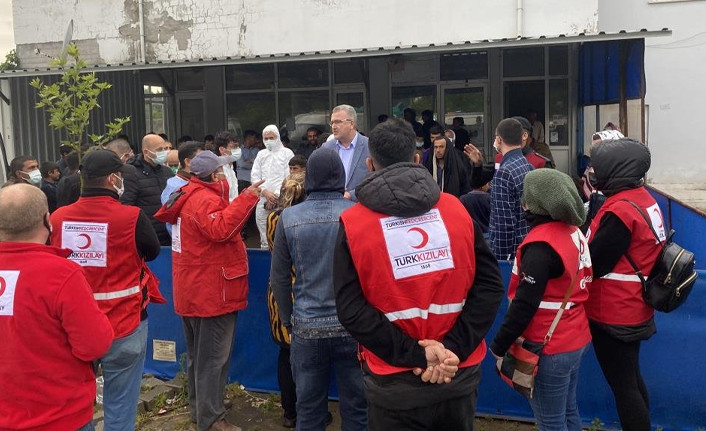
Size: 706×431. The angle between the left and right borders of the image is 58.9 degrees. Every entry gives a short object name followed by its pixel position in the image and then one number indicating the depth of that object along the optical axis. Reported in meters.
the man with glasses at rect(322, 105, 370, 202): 5.40
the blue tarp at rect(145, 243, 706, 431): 3.88
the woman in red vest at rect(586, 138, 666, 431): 3.16
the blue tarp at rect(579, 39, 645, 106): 8.93
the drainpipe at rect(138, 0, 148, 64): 11.75
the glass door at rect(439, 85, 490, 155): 12.54
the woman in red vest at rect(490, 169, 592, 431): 2.83
